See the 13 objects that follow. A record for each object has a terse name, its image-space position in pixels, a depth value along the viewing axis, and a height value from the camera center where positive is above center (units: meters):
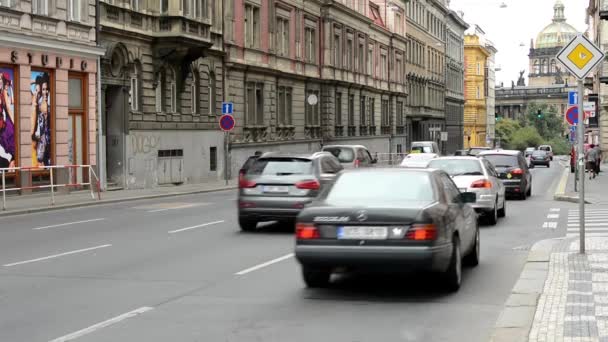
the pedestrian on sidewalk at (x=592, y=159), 43.78 -0.87
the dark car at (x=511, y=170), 27.95 -0.88
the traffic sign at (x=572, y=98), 29.21 +1.28
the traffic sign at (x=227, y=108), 36.81 +1.30
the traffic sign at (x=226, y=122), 37.06 +0.75
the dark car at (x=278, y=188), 17.31 -0.84
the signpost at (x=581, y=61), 13.13 +1.09
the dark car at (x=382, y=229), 9.66 -0.90
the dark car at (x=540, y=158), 73.12 -1.36
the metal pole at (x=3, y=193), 22.59 -1.19
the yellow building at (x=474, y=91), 132.62 +6.99
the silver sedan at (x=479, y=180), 19.28 -0.82
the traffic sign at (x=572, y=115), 30.23 +0.79
